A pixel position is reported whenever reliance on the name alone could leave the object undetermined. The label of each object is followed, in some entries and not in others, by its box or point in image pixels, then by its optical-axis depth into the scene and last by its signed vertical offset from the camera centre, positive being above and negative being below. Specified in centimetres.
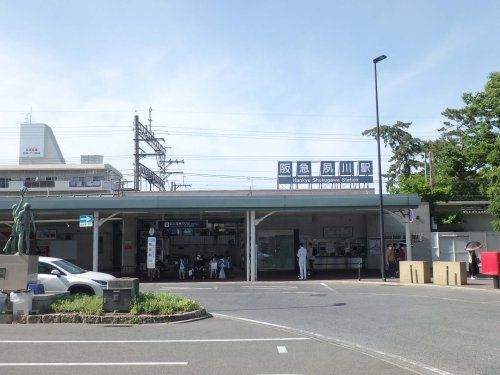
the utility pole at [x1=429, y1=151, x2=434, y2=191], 3953 +535
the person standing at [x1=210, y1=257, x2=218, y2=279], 2902 -90
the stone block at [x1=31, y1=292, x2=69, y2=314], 1318 -126
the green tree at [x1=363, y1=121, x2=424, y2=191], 5534 +1031
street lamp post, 2536 +254
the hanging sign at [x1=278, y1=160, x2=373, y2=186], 3631 +518
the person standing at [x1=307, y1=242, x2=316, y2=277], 3197 -36
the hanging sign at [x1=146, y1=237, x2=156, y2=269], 2722 -14
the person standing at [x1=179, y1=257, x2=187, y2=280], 2866 -94
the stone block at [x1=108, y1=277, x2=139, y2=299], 1328 -80
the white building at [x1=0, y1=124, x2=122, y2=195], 5414 +857
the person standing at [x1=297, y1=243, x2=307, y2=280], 2677 -54
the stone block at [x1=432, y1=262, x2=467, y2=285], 2236 -93
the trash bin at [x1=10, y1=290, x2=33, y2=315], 1295 -122
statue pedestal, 1338 -48
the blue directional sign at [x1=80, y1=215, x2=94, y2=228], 2697 +153
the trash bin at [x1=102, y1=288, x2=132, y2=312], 1318 -117
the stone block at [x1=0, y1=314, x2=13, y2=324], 1280 -157
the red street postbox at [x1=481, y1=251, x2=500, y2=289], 2053 -52
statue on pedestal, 1406 +58
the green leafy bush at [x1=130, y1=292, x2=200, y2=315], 1310 -132
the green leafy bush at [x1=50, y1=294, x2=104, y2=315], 1303 -131
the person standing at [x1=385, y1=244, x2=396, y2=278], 2898 -60
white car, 1616 -84
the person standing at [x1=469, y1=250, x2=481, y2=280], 2550 -73
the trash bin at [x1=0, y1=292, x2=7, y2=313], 1316 -114
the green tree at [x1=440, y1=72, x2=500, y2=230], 3125 +692
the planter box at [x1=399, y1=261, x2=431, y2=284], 2394 -95
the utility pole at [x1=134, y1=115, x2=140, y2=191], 5288 +892
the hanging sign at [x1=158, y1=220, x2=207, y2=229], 3241 +160
